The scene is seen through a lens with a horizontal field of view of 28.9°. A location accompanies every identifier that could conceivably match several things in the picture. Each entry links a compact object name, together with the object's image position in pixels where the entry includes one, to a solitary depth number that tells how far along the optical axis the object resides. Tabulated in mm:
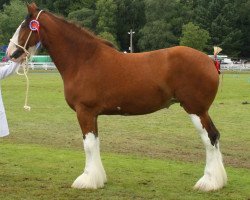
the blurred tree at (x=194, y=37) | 77875
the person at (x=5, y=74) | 7957
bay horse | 7355
